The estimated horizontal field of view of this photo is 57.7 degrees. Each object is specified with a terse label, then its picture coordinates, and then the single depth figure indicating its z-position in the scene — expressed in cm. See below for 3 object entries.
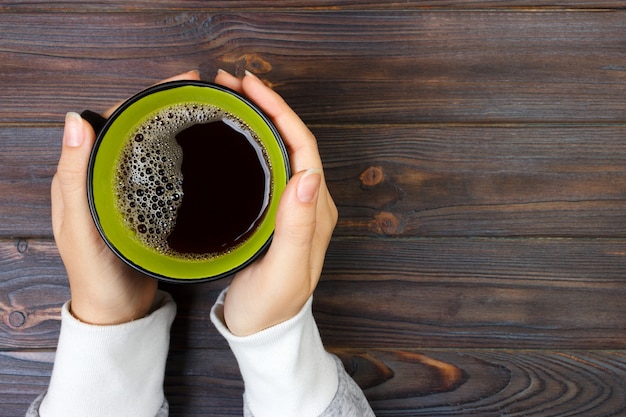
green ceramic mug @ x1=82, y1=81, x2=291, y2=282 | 63
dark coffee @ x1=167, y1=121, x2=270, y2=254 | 68
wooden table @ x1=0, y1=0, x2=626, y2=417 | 85
